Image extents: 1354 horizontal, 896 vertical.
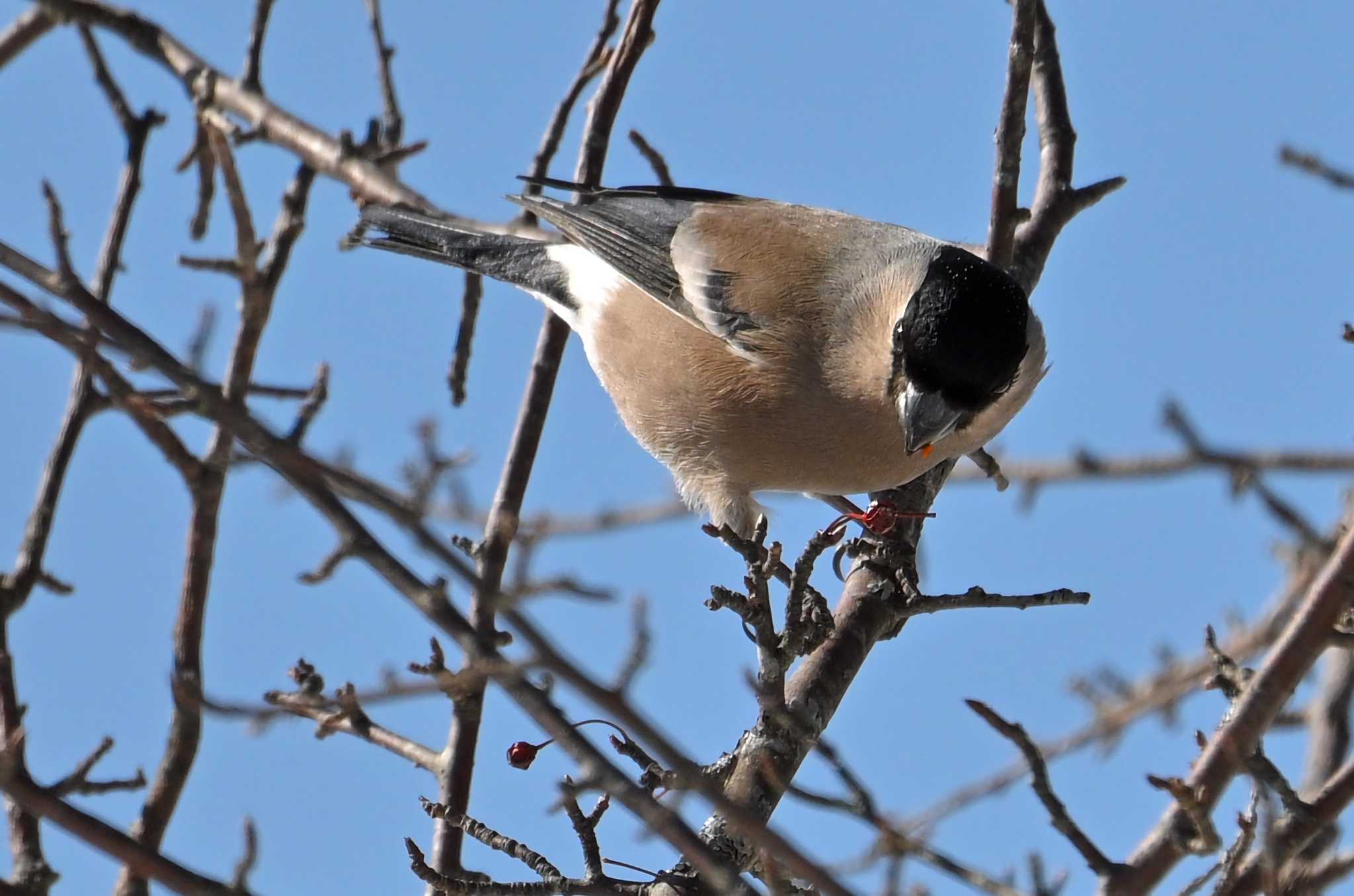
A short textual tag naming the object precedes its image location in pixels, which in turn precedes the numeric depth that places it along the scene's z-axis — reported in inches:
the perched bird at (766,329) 310.0
